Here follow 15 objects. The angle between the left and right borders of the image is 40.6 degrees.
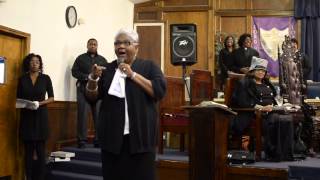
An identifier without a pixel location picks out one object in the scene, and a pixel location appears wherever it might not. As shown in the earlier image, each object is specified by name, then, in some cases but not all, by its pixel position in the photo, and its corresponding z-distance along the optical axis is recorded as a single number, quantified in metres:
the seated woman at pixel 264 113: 4.15
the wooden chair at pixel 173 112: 4.80
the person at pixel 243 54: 6.44
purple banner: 7.73
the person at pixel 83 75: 5.91
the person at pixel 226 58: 6.74
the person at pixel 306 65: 6.32
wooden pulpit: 3.39
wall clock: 6.36
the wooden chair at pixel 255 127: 4.19
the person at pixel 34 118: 4.77
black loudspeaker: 5.78
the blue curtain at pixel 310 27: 7.48
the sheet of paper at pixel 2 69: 5.09
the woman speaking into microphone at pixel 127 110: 2.20
